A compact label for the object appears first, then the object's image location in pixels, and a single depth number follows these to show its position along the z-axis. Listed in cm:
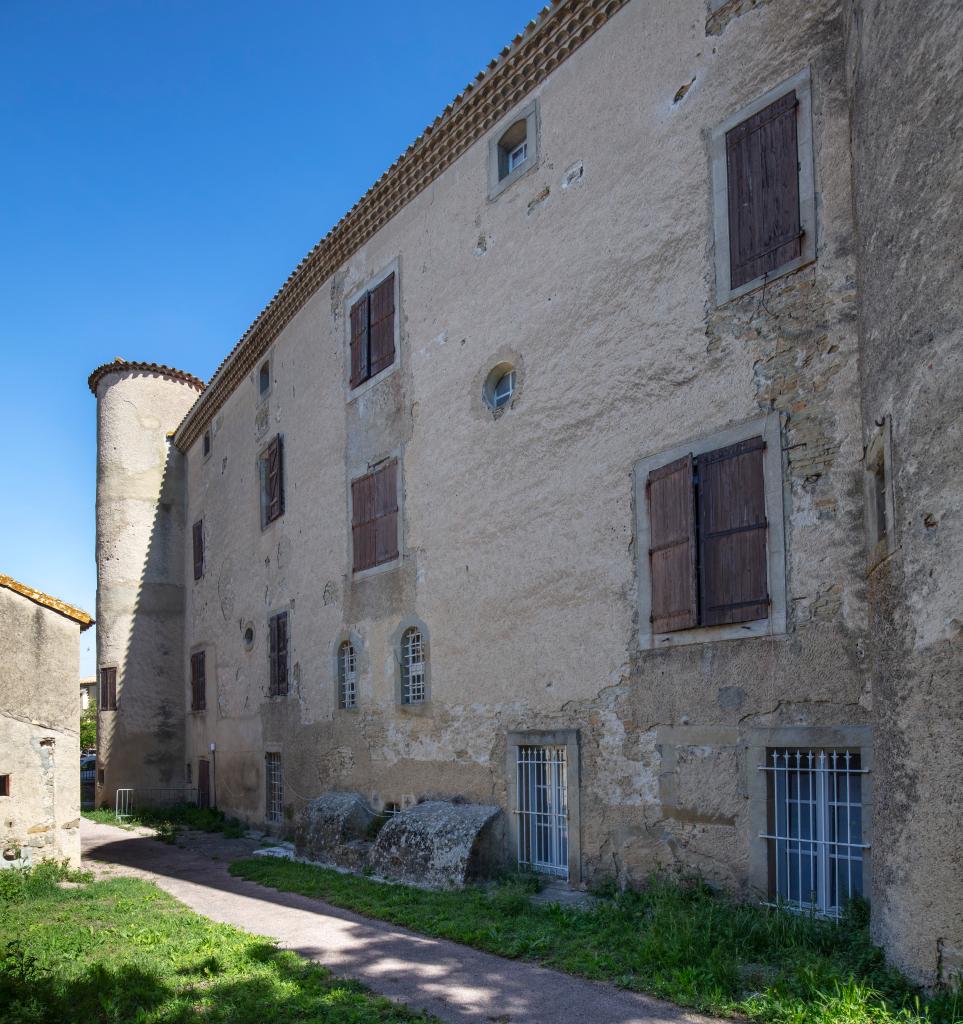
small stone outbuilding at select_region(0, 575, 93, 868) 1096
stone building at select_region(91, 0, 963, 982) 595
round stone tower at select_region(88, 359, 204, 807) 2303
